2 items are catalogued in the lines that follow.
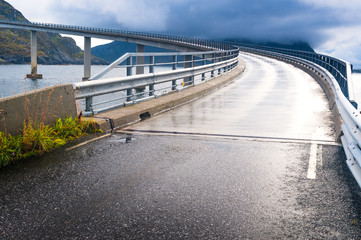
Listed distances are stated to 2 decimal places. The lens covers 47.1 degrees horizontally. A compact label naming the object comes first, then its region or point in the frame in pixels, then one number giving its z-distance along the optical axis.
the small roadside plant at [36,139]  6.16
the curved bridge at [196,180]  3.92
